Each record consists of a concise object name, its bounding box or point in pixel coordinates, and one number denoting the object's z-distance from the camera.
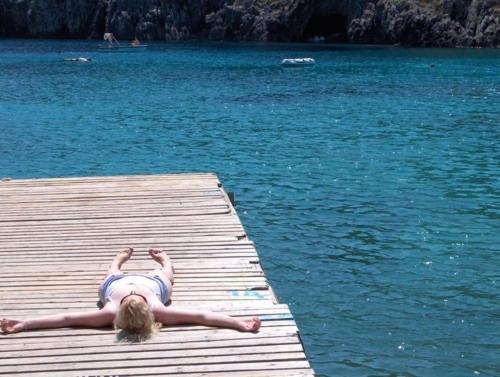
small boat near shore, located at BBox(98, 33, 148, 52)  128.00
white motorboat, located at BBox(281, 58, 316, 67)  87.38
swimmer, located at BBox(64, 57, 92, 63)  99.05
